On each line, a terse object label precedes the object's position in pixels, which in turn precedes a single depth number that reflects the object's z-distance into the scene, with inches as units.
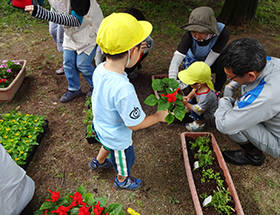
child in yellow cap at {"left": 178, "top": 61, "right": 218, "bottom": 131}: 92.0
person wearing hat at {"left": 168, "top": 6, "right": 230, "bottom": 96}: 98.1
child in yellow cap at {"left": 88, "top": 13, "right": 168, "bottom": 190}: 52.4
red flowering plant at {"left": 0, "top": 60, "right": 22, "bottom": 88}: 126.3
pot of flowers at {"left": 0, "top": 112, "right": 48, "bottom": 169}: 93.9
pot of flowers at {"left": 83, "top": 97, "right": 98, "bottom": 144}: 104.1
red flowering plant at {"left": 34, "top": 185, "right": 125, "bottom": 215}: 61.6
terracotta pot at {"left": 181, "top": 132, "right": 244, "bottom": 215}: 78.1
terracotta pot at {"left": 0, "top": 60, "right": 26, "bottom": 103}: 123.2
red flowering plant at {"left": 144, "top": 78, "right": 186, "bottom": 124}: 68.3
